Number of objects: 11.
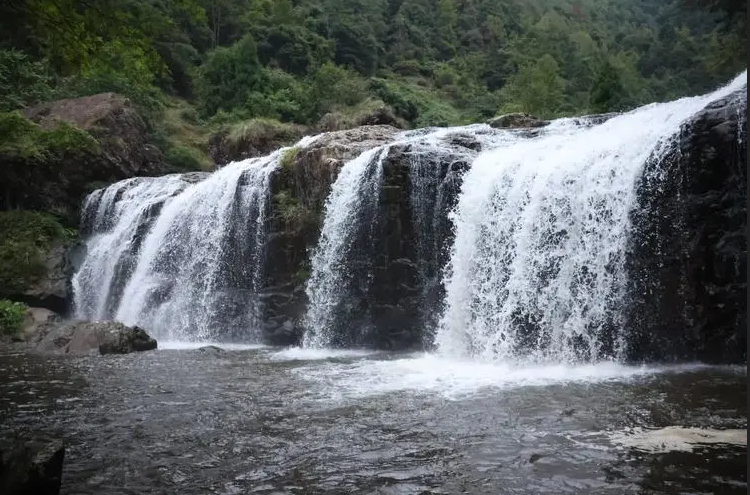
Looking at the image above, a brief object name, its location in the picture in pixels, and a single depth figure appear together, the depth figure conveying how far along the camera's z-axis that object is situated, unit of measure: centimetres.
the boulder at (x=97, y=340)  1241
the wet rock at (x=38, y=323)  1510
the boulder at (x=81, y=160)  2208
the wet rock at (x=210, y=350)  1237
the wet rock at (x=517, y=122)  1897
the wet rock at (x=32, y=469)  380
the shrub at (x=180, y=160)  2720
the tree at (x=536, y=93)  3328
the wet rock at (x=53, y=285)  1864
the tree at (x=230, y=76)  3428
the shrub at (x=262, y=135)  2750
